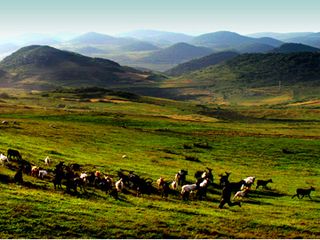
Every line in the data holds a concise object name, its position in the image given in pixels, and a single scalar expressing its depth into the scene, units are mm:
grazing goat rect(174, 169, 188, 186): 39344
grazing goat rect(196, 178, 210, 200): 35297
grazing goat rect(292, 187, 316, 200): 39094
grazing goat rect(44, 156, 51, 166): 41641
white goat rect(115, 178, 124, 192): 34650
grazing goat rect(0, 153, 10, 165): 37262
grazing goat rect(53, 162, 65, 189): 32550
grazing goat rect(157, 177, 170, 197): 35188
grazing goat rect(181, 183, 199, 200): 34469
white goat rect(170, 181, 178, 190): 37625
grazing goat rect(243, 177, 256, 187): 40628
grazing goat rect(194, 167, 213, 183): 41188
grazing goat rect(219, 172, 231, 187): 39694
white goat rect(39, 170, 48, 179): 35375
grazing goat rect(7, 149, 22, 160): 40125
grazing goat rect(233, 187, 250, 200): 36794
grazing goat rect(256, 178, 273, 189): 41969
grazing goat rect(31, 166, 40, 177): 35625
